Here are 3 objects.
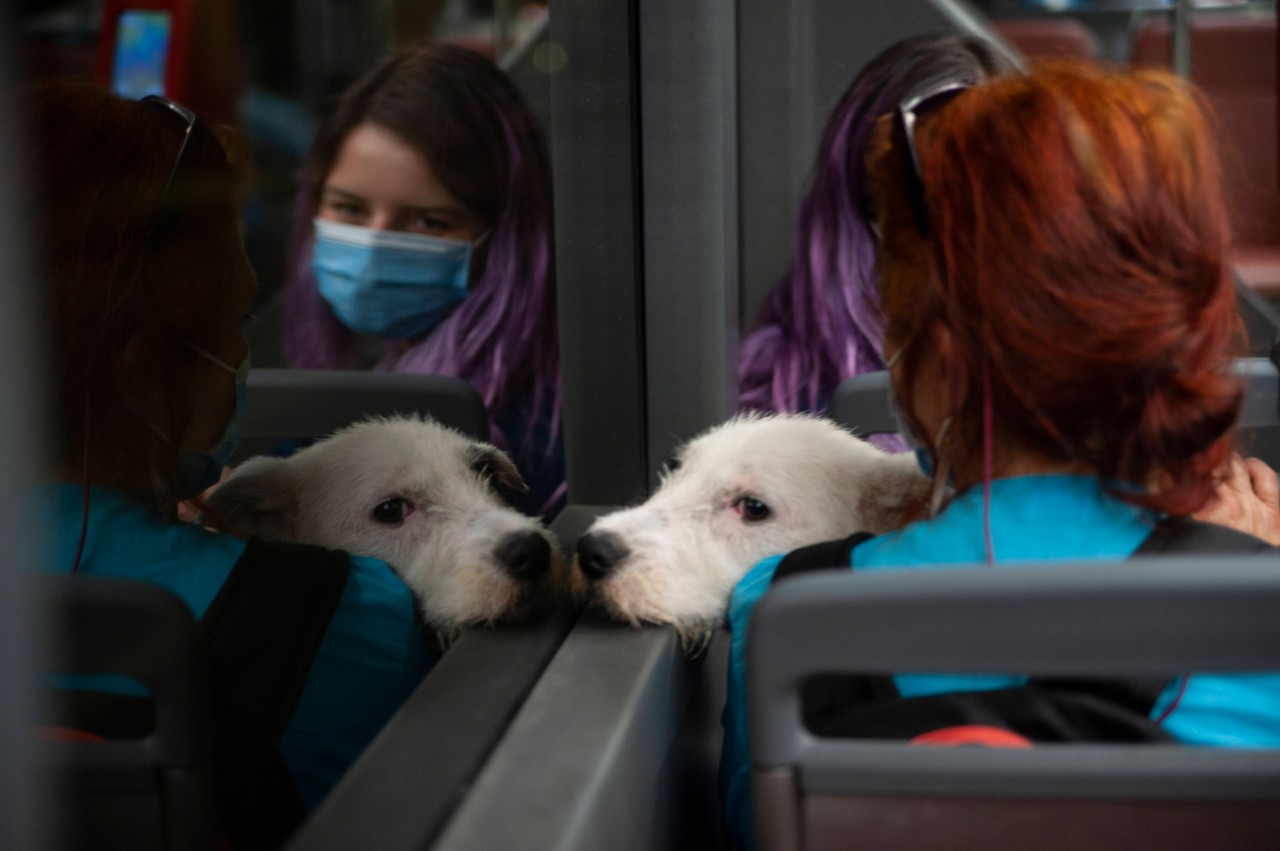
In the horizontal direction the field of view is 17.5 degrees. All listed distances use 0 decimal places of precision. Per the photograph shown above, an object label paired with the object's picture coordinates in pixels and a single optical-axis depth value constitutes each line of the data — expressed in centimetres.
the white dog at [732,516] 302
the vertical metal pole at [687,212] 319
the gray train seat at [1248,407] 329
